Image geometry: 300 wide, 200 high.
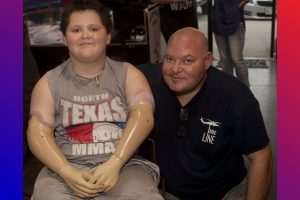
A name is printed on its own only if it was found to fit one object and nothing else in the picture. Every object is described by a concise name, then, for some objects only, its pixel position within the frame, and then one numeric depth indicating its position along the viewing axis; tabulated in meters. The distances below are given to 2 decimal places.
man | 1.89
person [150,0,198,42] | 4.25
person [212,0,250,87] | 4.36
